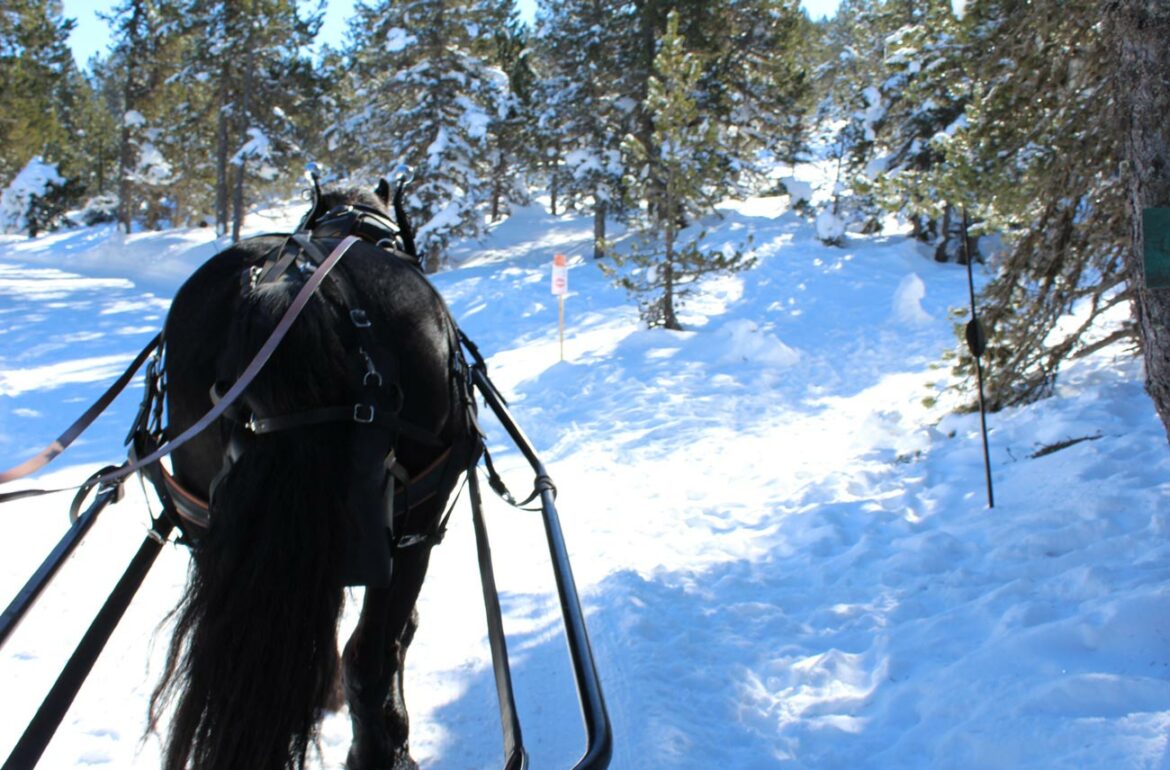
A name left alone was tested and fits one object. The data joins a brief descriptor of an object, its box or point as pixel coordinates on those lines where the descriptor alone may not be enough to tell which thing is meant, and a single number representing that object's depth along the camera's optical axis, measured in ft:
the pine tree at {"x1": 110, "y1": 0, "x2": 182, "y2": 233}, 94.53
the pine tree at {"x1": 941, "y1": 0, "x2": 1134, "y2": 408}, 16.35
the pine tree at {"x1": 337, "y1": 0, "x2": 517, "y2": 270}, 72.64
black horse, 6.44
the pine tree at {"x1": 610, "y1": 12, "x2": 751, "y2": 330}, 39.96
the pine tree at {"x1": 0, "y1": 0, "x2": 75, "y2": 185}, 69.15
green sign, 9.40
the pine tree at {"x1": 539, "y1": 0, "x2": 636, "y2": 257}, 70.90
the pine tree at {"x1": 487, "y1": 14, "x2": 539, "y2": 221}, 81.76
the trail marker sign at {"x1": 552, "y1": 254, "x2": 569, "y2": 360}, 39.27
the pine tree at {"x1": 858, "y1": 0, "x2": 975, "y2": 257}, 22.35
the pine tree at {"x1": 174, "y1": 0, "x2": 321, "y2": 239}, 81.10
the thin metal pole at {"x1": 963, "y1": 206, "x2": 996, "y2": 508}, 18.56
